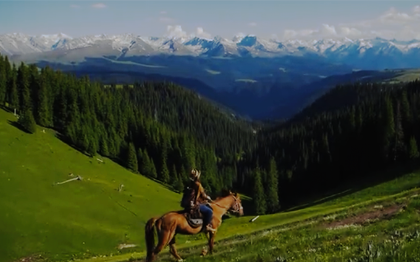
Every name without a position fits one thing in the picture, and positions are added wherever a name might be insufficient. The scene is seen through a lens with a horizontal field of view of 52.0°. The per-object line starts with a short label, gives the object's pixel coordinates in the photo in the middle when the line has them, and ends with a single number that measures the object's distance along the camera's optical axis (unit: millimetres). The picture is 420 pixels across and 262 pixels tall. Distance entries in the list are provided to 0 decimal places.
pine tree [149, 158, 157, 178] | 127444
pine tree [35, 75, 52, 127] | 115750
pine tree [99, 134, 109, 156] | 122238
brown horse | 19219
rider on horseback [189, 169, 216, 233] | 20016
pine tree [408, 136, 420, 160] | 99500
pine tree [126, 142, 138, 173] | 122750
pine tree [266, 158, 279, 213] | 121188
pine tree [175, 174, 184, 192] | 121875
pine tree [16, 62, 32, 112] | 118050
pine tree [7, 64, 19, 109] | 119000
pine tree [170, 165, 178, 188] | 123475
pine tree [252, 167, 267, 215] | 116000
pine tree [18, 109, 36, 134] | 99312
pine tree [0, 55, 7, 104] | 120125
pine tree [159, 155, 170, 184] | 129250
